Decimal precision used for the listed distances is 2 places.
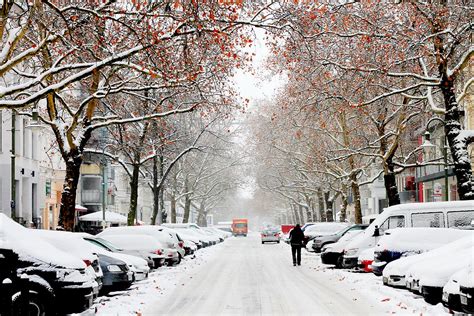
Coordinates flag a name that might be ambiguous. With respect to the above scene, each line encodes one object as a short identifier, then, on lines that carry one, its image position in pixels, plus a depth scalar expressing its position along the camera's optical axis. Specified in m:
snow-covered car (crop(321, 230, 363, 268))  29.57
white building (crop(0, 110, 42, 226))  46.81
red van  115.12
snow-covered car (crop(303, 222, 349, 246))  44.40
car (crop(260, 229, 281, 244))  66.94
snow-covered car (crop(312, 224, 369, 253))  33.09
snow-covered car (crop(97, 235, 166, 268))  27.14
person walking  31.73
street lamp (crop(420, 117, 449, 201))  32.47
